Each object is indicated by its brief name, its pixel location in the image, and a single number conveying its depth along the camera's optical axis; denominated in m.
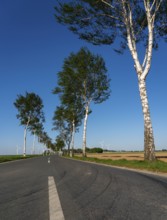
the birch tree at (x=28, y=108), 61.25
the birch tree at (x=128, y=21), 17.33
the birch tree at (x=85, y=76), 38.56
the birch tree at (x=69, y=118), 47.08
